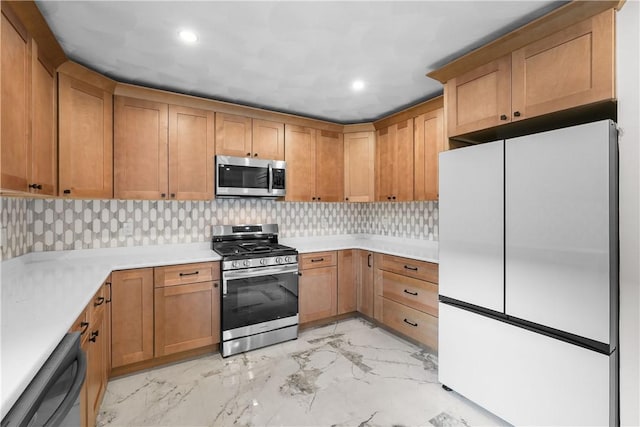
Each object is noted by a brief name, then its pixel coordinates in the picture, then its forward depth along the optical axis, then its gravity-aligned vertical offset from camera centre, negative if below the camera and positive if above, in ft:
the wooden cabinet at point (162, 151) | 8.79 +1.89
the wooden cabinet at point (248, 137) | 10.24 +2.65
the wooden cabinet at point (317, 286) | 11.05 -2.71
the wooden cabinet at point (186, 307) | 8.50 -2.72
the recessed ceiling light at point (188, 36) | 6.30 +3.71
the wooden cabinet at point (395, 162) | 10.82 +1.89
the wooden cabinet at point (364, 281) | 11.68 -2.69
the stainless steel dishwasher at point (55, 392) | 2.73 -1.85
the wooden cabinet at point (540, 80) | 5.19 +2.63
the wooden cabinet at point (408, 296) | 9.16 -2.74
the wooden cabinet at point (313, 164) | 11.68 +1.94
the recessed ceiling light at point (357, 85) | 8.86 +3.78
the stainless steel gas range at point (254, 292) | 9.30 -2.55
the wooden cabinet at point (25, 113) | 4.85 +1.85
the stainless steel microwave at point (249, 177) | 10.07 +1.23
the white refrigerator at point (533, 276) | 5.04 -1.21
